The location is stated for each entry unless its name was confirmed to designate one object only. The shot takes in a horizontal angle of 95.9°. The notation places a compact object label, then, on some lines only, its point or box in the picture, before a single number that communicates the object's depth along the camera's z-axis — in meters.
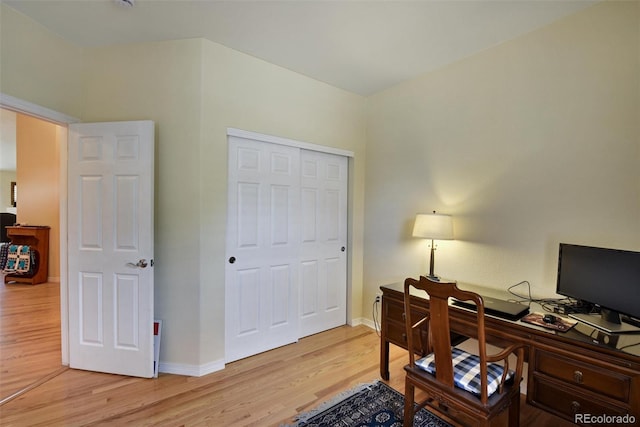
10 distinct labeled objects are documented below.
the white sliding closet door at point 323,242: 3.15
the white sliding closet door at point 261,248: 2.63
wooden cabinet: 4.83
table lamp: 2.46
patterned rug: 1.87
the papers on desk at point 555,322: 1.57
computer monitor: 1.54
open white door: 2.31
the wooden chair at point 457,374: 1.45
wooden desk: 1.32
